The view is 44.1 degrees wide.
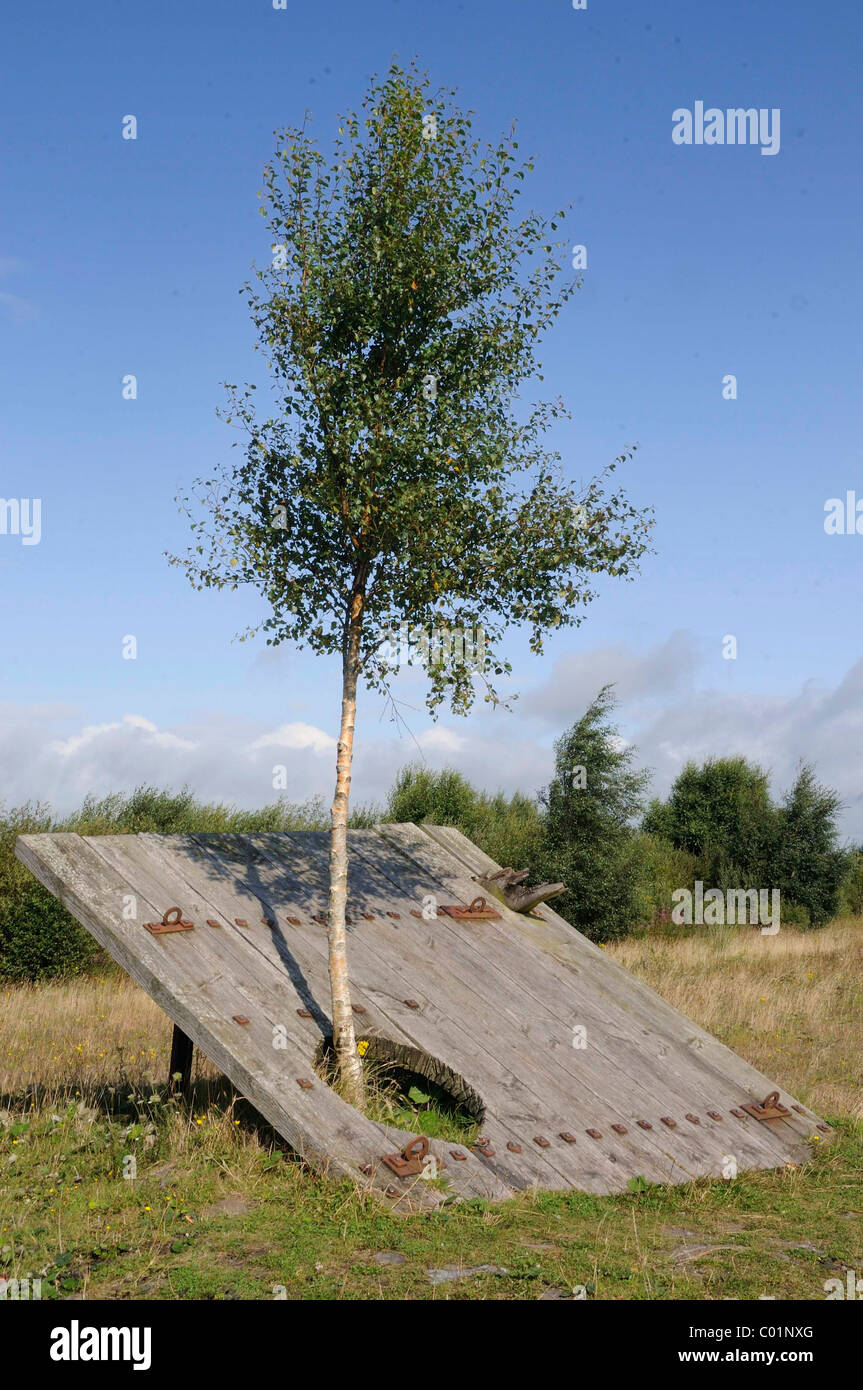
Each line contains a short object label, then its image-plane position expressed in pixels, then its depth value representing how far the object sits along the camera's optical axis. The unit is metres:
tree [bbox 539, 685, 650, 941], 28.64
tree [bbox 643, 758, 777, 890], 38.81
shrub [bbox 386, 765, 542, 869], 31.95
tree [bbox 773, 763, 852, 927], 37.97
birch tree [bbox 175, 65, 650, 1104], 8.60
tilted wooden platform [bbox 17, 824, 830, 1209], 7.35
